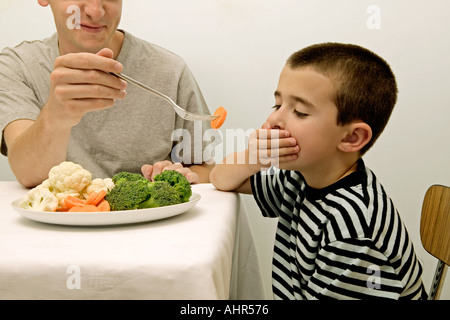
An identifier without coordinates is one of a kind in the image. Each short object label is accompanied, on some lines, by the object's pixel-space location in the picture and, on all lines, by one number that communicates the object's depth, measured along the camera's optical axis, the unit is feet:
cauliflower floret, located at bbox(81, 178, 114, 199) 2.67
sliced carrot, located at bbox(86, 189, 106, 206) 2.58
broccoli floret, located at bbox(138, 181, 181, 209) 2.58
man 3.72
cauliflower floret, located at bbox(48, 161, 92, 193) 2.60
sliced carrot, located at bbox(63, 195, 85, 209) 2.48
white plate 2.26
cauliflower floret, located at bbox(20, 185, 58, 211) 2.46
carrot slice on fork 3.30
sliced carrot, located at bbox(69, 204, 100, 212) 2.44
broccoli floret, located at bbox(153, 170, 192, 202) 2.80
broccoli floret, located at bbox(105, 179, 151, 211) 2.50
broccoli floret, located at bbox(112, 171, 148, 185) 2.81
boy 2.69
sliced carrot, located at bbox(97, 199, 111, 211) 2.51
